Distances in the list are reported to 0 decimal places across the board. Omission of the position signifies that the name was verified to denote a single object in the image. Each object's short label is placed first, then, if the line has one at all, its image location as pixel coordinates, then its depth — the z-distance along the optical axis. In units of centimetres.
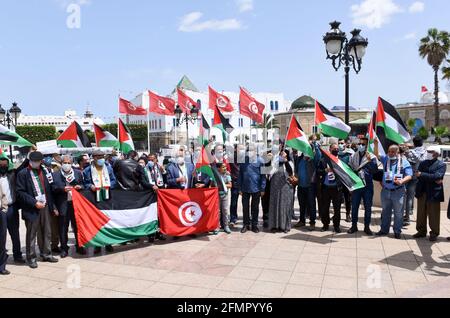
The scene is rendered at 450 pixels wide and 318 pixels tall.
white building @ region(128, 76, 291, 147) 7588
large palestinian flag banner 664
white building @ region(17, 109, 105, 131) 10008
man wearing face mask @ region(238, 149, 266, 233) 832
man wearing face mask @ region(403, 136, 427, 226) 908
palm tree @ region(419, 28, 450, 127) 3975
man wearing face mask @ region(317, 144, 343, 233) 825
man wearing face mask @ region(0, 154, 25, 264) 606
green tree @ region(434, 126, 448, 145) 4382
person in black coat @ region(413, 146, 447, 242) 740
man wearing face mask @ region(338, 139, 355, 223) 860
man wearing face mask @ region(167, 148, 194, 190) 812
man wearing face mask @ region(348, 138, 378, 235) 814
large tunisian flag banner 757
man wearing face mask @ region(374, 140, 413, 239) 770
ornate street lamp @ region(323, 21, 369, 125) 1062
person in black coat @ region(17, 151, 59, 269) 616
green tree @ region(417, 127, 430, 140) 4545
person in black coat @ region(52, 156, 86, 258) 671
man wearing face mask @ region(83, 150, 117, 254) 692
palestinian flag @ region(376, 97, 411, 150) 787
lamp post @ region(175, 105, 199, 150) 2274
